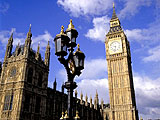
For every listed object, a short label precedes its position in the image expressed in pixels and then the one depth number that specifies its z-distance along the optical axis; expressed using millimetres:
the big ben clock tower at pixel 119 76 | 59562
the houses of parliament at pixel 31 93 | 28156
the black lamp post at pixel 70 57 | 8773
